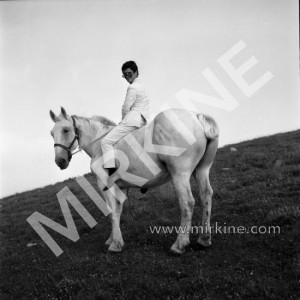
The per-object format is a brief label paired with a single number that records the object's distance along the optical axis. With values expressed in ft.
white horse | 29.07
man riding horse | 33.32
